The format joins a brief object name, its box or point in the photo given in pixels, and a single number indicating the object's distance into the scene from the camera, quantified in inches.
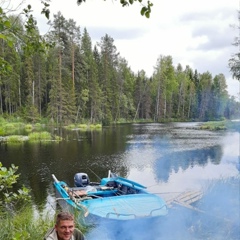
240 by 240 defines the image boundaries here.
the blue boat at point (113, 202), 329.7
